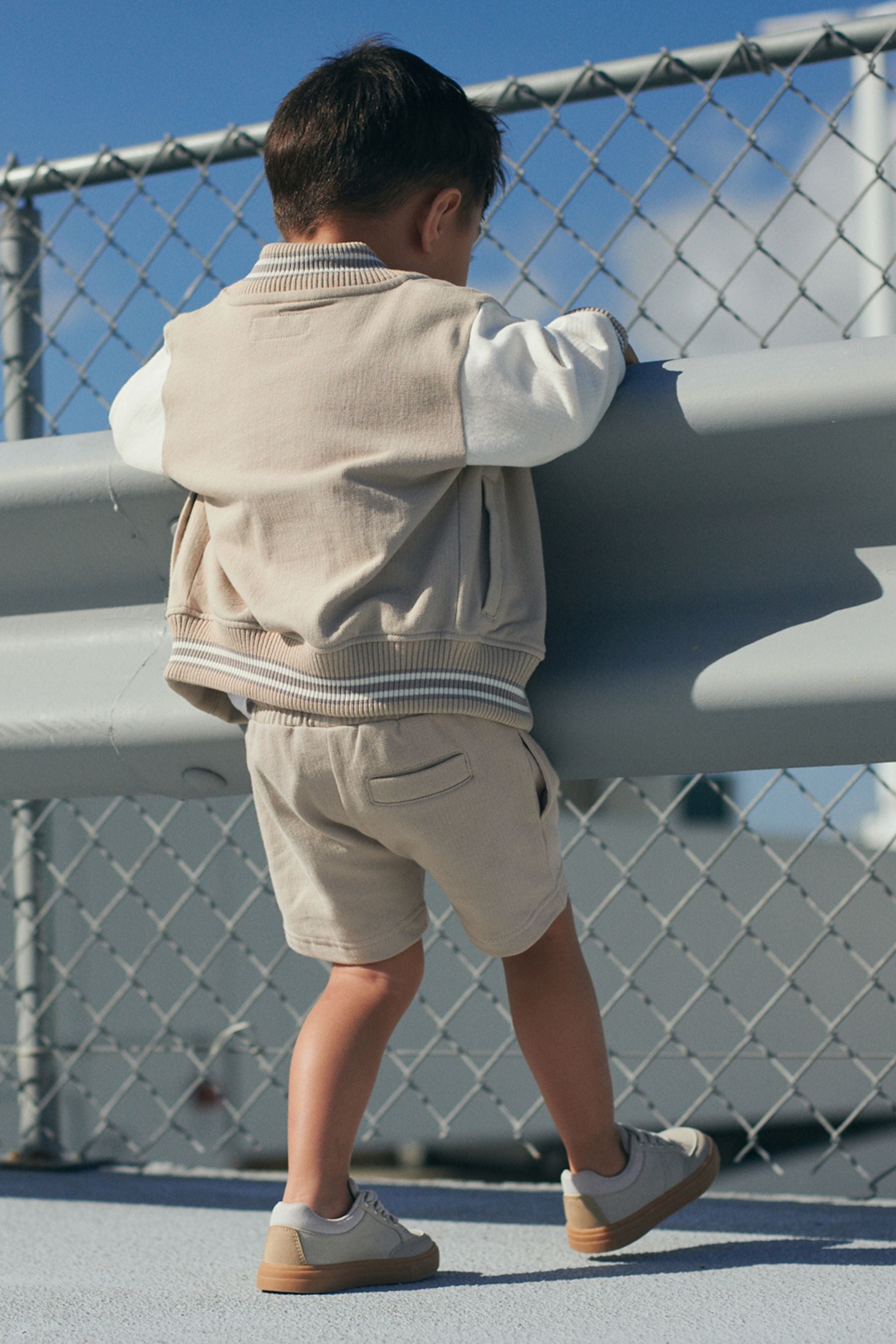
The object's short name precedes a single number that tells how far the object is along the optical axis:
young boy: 3.09
